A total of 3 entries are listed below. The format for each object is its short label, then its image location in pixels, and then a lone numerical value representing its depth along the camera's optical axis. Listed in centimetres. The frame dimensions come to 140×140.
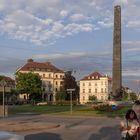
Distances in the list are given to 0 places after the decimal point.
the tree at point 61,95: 5498
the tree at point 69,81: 5349
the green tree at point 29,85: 5388
